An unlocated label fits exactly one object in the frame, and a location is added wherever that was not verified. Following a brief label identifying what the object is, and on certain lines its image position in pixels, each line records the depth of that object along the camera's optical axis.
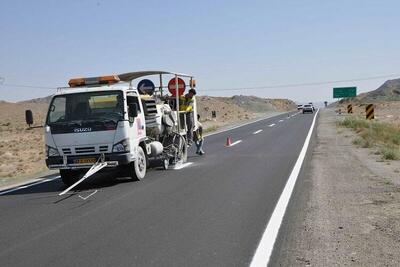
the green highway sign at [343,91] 79.69
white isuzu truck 12.32
